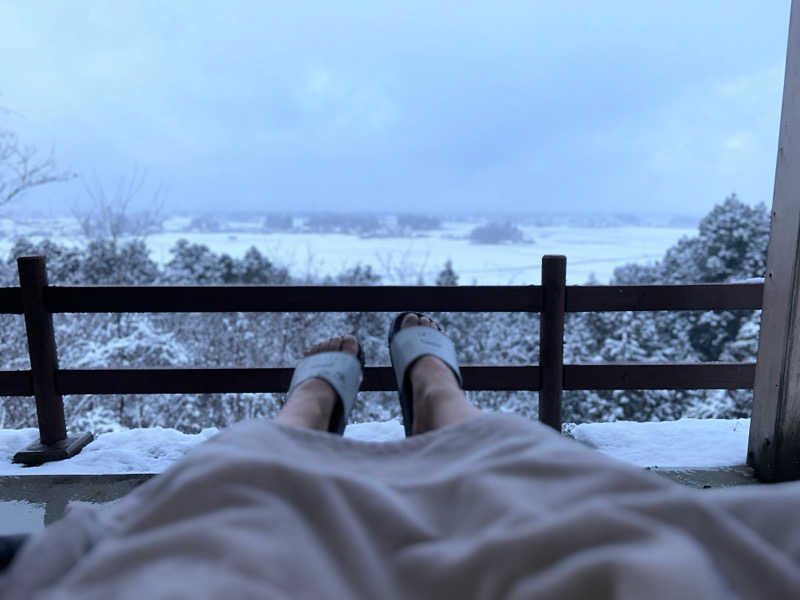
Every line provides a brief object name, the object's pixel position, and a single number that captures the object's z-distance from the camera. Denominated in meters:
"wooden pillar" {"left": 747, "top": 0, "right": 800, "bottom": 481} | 1.83
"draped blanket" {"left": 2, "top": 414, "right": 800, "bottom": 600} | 0.52
